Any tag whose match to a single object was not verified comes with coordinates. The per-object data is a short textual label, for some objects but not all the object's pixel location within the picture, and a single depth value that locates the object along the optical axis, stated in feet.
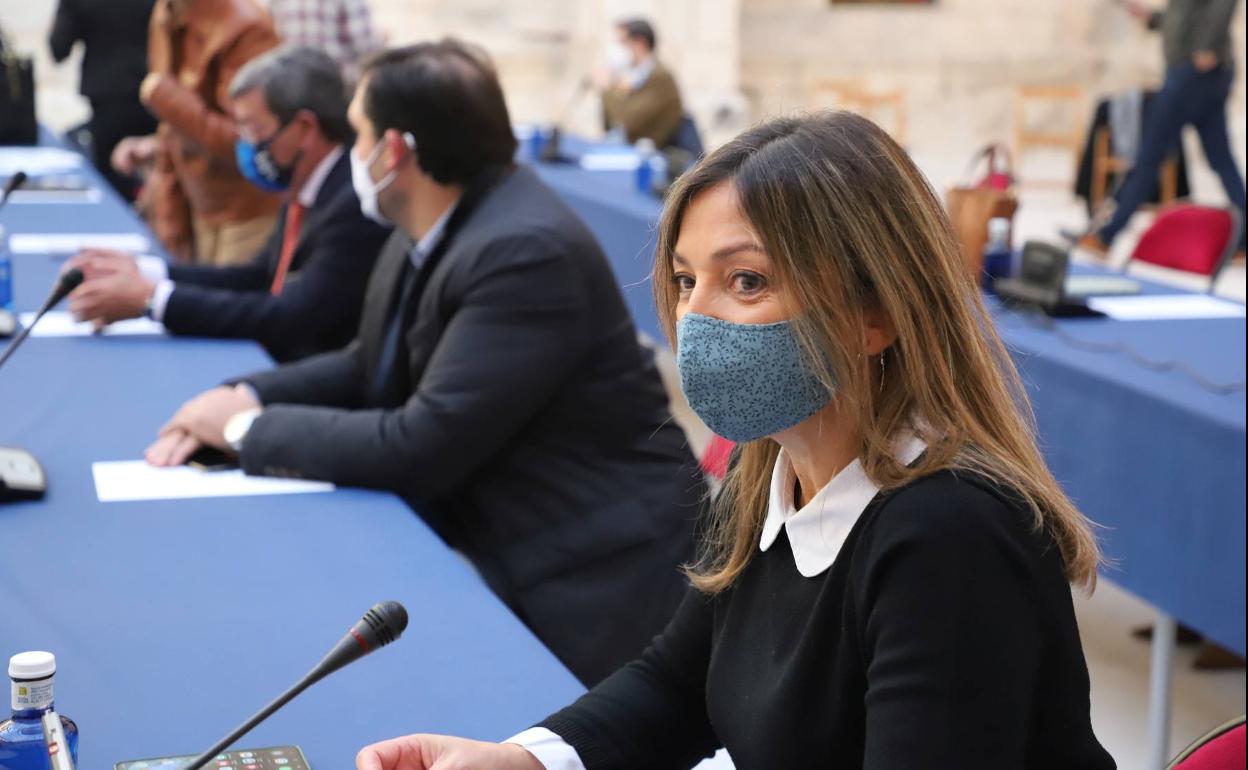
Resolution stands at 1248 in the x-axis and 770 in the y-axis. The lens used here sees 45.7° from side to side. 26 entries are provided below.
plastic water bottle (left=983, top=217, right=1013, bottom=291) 11.17
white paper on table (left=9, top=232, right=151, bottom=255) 12.37
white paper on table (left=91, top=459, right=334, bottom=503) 6.51
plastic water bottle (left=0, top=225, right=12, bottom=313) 9.80
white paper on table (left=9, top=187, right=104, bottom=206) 15.39
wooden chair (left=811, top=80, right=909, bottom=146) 39.29
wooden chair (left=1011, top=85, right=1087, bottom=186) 38.58
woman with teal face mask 3.31
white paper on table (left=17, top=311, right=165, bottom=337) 9.66
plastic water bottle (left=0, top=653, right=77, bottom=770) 3.61
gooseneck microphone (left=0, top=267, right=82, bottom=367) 7.16
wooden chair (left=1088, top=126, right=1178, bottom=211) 27.55
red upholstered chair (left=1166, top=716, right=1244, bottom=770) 3.93
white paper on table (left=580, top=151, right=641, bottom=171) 20.83
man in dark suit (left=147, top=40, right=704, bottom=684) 6.89
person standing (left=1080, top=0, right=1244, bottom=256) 23.54
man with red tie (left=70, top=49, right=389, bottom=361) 9.64
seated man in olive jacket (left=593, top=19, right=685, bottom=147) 25.66
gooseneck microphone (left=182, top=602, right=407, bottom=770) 3.35
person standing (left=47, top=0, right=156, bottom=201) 19.90
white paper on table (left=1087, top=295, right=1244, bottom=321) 11.27
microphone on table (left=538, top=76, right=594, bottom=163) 20.89
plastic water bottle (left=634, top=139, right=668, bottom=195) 17.17
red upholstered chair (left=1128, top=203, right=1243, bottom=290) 13.42
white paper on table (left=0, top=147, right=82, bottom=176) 17.89
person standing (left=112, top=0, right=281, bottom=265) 13.07
